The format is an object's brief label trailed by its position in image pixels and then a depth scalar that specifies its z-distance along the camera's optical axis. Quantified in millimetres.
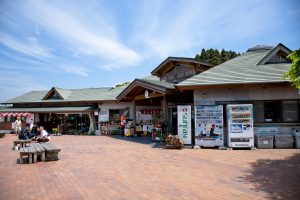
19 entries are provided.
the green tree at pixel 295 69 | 7117
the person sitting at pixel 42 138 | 12048
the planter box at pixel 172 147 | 11747
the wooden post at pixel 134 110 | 19562
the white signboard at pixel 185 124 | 12320
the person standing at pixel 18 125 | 22594
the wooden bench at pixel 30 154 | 8336
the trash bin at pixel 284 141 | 11422
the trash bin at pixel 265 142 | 11492
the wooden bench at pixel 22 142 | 11728
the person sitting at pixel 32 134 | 15008
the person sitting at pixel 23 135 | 12648
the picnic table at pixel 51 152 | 8838
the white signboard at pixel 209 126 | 11797
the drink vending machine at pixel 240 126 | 11352
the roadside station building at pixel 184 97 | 12039
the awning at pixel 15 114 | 23781
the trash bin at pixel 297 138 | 11352
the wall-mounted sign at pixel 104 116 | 22492
